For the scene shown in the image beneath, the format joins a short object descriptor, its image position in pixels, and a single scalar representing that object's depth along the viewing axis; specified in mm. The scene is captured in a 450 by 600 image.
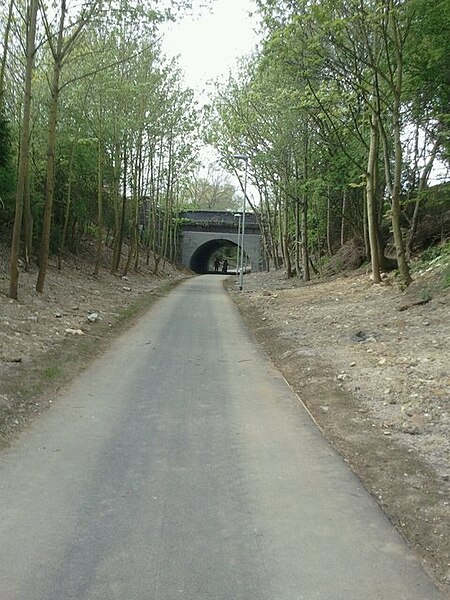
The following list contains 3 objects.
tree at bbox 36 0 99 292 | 13898
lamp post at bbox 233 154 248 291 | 29200
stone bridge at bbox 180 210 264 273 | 61875
